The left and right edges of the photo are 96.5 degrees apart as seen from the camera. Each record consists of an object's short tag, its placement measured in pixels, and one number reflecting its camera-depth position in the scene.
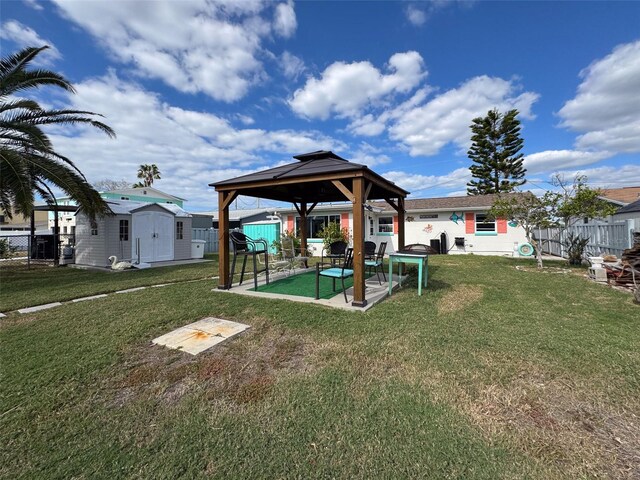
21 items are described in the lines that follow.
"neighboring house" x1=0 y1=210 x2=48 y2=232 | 27.28
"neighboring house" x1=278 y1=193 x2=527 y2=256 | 14.01
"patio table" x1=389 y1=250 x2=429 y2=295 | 5.59
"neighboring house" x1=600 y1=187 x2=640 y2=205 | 25.31
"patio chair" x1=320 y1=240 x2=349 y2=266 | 7.67
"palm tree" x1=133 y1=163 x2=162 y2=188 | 33.12
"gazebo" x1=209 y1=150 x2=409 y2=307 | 4.80
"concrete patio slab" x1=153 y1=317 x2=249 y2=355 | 3.33
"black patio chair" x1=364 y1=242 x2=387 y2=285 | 6.23
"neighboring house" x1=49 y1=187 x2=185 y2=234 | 13.51
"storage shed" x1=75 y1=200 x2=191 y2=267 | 10.71
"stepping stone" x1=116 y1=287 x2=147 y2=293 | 6.30
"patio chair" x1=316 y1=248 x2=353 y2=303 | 5.13
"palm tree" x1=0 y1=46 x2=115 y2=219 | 6.46
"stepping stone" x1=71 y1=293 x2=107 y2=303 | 5.44
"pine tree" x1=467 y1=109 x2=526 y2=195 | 24.16
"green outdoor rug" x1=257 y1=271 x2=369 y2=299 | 5.79
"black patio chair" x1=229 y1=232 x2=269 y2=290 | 6.15
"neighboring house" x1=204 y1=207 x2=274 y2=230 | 22.54
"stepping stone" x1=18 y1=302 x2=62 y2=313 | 4.73
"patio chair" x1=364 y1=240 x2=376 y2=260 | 7.84
